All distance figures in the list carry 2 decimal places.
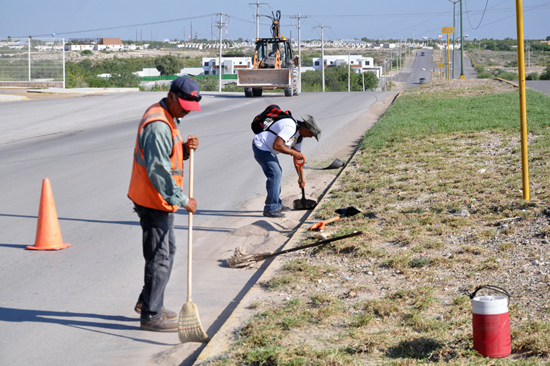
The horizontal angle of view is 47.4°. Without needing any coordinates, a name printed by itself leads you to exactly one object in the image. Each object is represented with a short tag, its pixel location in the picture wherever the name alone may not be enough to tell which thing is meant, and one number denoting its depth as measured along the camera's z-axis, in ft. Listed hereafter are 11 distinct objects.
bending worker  26.32
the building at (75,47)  623.52
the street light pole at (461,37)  137.51
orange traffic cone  22.67
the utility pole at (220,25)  199.62
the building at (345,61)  459.32
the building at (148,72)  332.19
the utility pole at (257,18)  213.93
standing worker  14.33
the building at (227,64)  383.86
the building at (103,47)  636.48
